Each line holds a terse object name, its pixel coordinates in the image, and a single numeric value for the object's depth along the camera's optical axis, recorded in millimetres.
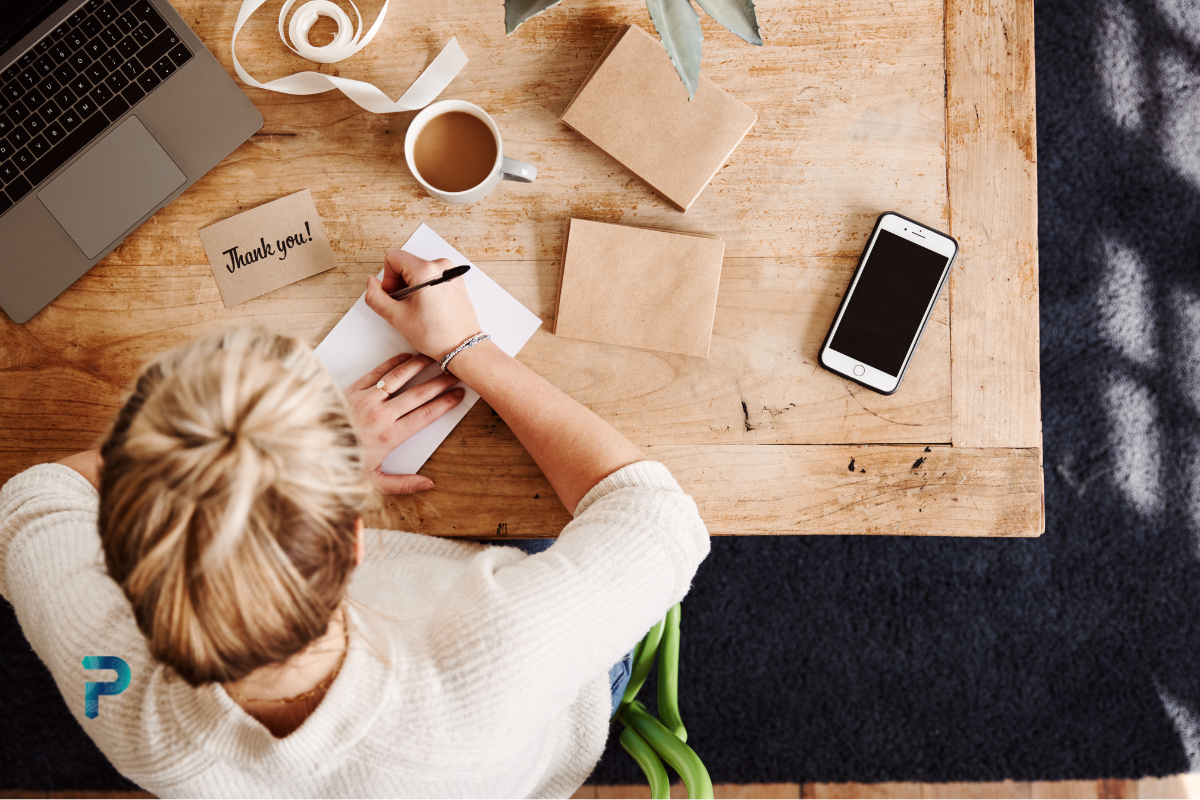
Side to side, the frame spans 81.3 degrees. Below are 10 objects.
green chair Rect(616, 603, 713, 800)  853
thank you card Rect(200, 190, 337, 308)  842
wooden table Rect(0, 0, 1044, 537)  826
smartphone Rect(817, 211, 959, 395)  826
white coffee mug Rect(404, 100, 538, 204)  792
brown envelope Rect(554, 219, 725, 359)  828
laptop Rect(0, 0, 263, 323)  824
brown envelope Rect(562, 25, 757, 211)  828
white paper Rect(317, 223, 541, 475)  829
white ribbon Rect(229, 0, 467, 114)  824
